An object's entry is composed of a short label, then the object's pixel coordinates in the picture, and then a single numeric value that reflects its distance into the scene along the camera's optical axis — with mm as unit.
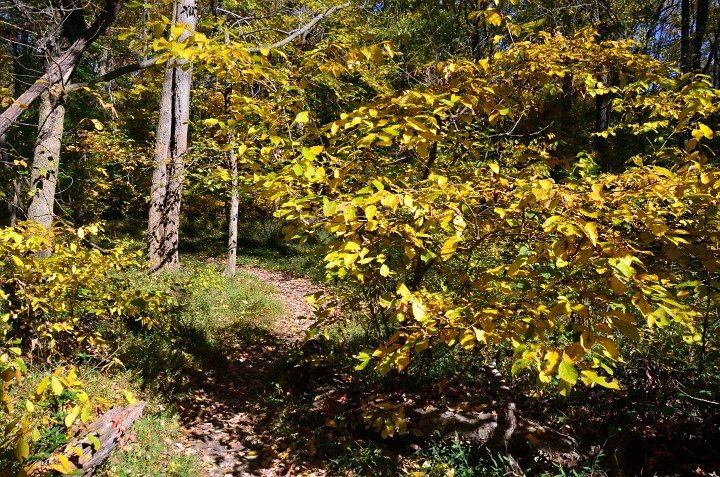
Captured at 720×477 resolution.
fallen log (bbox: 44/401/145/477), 3053
